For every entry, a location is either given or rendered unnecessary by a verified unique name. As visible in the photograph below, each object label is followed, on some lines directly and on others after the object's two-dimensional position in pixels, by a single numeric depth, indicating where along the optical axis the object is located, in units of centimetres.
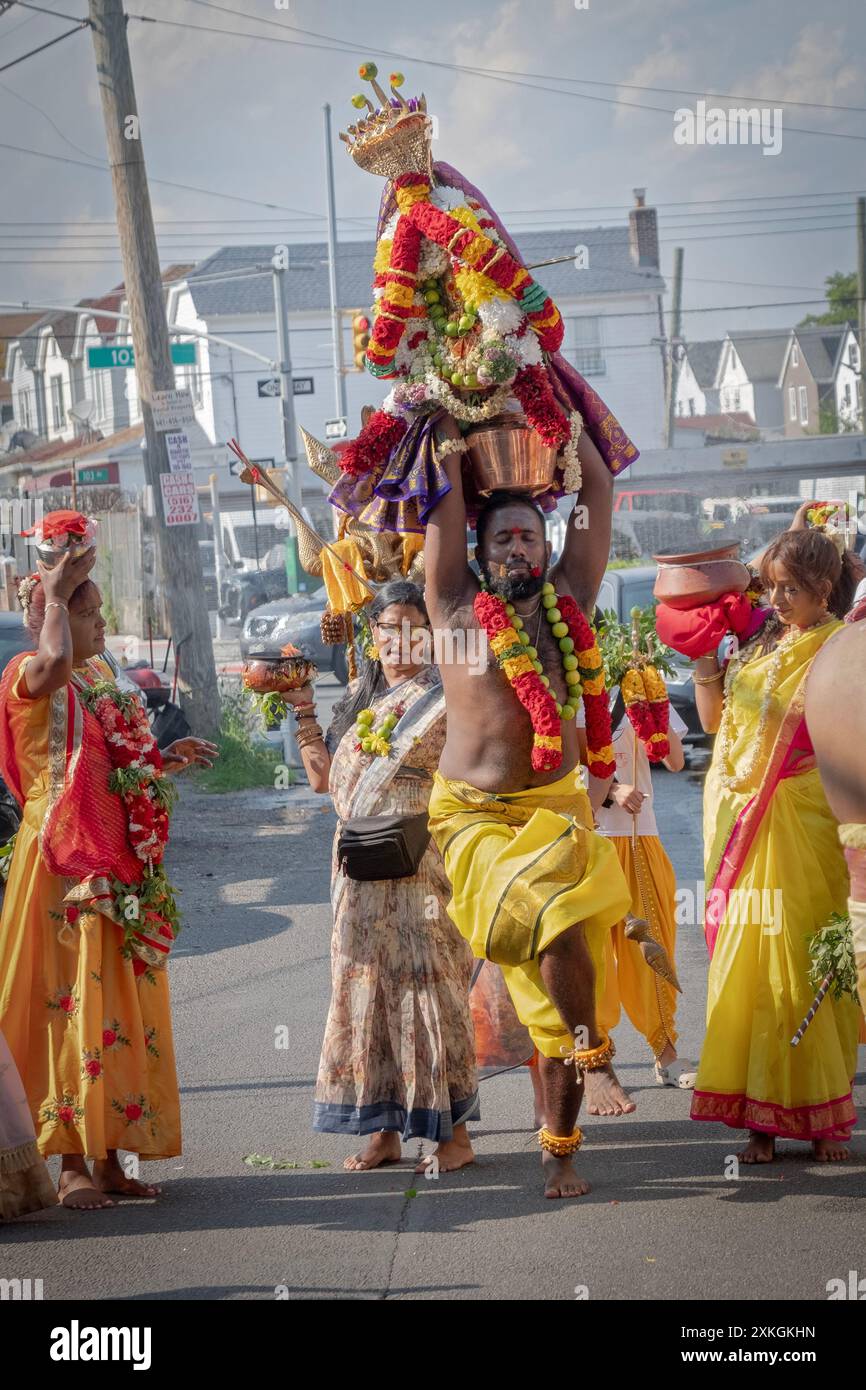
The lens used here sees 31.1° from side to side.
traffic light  1127
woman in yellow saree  510
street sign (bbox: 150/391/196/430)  1355
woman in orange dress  507
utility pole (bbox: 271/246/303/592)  2658
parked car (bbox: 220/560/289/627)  3103
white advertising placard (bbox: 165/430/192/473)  1395
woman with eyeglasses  529
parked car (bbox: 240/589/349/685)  2294
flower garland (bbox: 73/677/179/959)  520
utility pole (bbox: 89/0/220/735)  1348
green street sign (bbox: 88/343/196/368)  1766
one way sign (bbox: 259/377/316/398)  2587
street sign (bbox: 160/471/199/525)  1400
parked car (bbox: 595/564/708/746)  1523
